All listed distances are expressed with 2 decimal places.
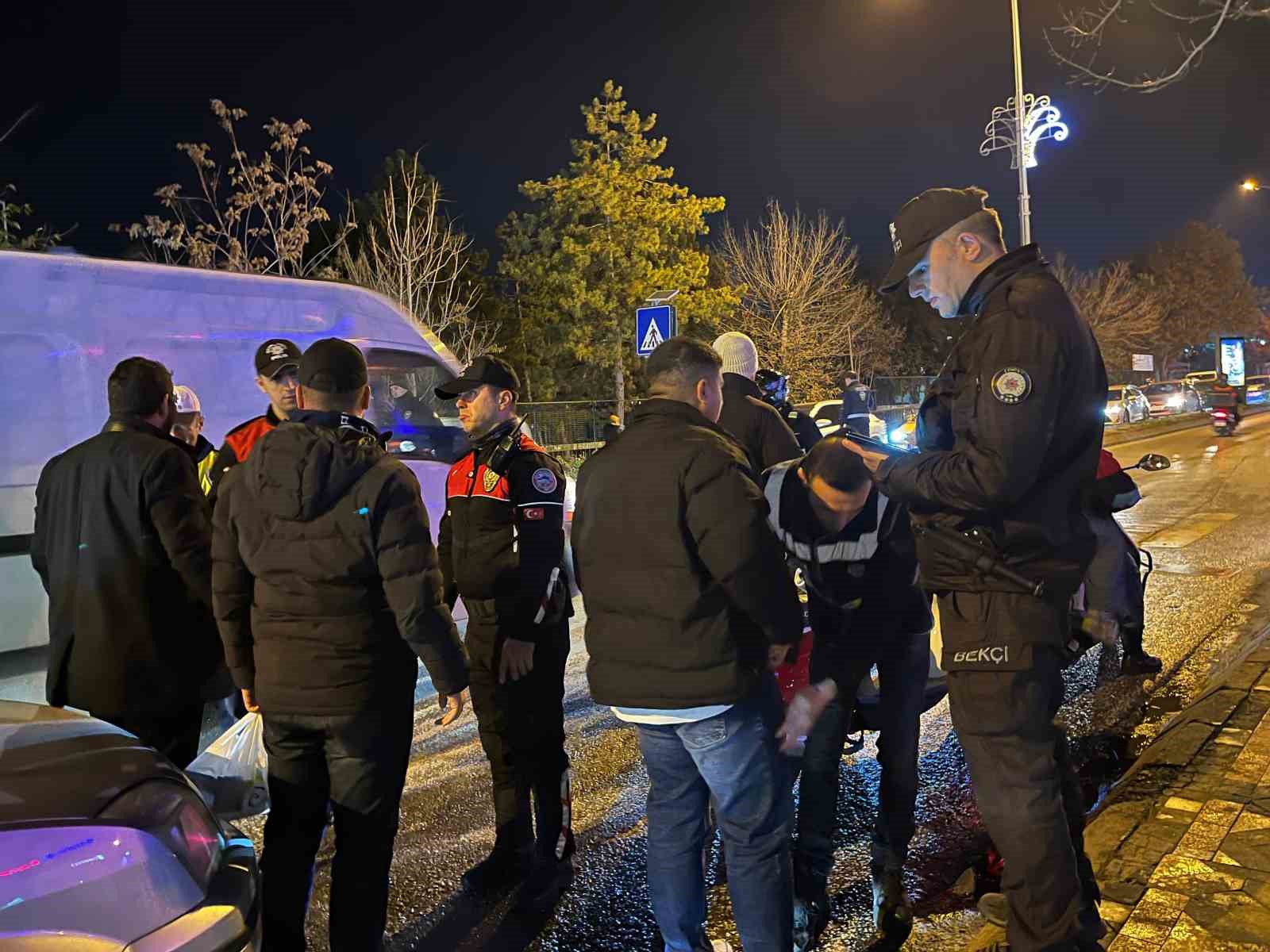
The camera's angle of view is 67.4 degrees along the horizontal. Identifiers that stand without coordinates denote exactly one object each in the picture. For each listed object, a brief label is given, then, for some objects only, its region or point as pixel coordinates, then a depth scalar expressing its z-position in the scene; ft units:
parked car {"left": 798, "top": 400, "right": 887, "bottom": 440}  57.36
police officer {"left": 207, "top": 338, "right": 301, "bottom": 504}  14.38
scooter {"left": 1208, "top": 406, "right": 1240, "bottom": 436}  84.43
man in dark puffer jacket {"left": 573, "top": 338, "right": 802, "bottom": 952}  8.18
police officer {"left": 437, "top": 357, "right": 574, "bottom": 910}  11.35
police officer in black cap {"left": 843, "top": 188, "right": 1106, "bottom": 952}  7.73
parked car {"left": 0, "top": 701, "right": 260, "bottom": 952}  6.28
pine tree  79.25
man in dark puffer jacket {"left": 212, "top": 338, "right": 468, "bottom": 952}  8.89
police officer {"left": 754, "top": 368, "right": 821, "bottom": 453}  21.65
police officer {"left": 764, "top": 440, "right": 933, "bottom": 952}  9.18
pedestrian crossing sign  40.16
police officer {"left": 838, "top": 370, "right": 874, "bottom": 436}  43.52
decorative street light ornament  66.13
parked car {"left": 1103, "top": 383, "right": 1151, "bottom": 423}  106.63
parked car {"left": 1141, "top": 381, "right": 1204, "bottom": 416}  118.83
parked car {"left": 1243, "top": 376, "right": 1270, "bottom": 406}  142.31
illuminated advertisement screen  127.95
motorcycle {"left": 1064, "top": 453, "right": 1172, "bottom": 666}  11.39
